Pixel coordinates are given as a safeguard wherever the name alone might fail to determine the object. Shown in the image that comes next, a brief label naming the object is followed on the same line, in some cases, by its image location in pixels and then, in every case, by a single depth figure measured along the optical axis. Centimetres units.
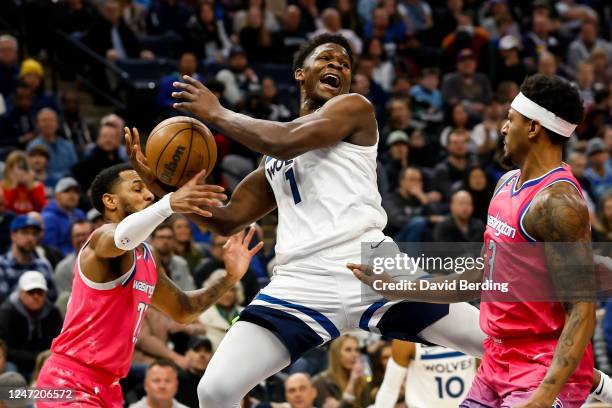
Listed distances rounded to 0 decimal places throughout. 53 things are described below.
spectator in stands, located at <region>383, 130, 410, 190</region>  1279
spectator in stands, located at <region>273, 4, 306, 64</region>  1554
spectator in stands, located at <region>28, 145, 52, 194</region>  1143
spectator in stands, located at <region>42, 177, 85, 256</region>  1063
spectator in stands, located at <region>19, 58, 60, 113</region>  1242
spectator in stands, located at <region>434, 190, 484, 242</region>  1109
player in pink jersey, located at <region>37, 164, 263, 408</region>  577
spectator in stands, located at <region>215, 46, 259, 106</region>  1376
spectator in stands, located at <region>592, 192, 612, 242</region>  1235
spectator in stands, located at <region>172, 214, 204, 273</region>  1059
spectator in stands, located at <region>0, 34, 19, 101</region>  1268
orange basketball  561
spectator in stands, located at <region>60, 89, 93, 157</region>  1259
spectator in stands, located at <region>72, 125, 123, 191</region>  1145
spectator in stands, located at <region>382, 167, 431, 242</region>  1184
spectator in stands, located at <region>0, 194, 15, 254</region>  1031
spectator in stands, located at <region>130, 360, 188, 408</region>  820
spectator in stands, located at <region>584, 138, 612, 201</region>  1394
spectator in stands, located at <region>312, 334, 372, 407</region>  930
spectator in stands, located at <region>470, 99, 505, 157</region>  1385
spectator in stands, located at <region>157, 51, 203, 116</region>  1292
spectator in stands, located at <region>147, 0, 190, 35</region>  1511
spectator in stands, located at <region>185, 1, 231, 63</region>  1480
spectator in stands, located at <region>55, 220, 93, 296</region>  980
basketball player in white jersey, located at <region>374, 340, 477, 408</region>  815
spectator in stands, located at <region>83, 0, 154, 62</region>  1405
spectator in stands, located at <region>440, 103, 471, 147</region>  1420
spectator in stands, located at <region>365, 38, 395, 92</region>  1586
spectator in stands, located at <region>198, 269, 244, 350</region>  979
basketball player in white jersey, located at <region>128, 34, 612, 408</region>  518
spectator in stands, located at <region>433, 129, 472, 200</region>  1290
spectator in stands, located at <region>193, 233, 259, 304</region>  1016
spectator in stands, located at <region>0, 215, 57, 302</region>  968
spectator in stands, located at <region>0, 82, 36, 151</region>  1204
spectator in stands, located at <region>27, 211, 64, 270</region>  991
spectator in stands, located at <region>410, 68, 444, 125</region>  1506
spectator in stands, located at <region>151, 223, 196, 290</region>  1005
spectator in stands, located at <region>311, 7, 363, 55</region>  1595
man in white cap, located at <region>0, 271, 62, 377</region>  920
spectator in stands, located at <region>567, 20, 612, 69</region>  1762
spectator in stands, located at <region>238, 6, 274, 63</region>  1528
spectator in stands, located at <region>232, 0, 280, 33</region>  1557
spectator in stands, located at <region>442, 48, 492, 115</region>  1555
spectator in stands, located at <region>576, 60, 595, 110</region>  1636
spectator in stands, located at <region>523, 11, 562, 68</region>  1739
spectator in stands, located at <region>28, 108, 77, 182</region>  1177
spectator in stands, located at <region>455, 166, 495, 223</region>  1221
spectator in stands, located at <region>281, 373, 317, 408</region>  880
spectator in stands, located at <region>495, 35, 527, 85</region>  1631
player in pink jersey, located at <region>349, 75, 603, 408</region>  454
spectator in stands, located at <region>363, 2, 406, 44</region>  1662
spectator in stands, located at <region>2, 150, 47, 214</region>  1067
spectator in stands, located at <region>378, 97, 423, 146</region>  1402
